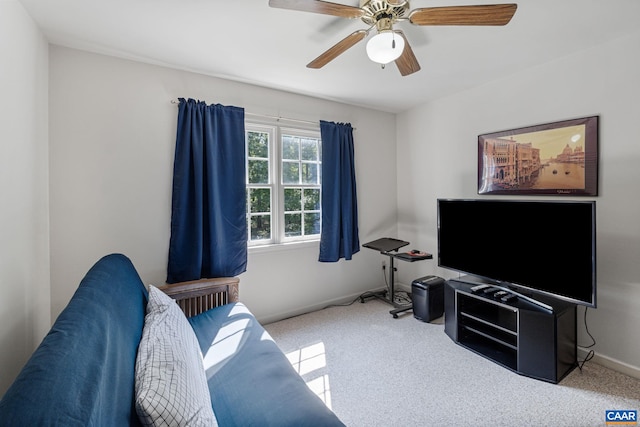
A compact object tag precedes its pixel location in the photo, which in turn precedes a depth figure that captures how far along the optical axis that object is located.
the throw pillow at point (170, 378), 0.86
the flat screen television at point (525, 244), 1.90
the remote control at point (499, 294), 2.29
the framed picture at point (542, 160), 2.23
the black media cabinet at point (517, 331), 1.98
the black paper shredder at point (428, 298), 2.93
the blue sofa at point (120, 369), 0.60
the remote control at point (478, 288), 2.43
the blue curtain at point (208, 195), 2.45
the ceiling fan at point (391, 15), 1.37
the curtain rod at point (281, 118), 2.86
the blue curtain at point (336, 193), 3.24
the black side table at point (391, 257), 3.10
